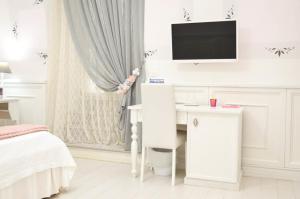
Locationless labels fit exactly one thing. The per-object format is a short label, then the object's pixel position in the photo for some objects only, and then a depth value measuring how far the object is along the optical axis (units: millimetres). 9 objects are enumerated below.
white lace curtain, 4188
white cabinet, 3146
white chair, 3250
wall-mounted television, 3461
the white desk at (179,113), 3184
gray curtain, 3924
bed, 2498
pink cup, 3465
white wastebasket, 3594
